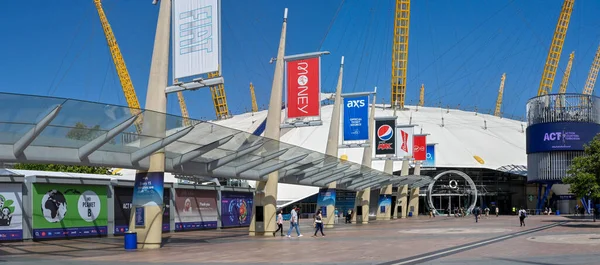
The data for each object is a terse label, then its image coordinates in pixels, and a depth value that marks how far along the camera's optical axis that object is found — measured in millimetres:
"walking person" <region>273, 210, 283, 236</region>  34844
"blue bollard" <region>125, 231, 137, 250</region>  24078
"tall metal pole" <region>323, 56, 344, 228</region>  47500
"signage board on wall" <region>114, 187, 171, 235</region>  33562
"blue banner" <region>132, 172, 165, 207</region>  25031
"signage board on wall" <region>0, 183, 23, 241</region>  27172
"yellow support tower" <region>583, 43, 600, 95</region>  115625
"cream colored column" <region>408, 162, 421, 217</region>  82625
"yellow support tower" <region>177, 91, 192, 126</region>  125494
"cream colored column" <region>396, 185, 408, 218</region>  75875
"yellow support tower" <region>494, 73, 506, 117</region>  148538
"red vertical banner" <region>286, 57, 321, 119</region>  34562
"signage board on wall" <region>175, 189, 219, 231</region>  38675
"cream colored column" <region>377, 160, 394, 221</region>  65688
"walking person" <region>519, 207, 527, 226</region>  45803
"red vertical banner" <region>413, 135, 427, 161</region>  65875
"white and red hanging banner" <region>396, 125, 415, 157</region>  57250
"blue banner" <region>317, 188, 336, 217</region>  46406
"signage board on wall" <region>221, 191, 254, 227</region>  43656
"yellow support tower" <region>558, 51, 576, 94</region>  120375
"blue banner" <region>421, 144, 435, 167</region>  75125
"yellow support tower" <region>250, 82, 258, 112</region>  148762
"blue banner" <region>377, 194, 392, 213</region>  65875
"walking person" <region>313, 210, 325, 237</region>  33938
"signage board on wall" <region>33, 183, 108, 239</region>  28953
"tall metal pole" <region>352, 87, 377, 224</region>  55438
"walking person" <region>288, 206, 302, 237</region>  33450
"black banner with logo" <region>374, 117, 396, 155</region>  53344
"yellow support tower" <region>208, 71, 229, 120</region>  120688
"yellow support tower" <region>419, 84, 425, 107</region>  154000
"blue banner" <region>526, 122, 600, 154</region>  76500
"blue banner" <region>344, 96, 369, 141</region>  44844
